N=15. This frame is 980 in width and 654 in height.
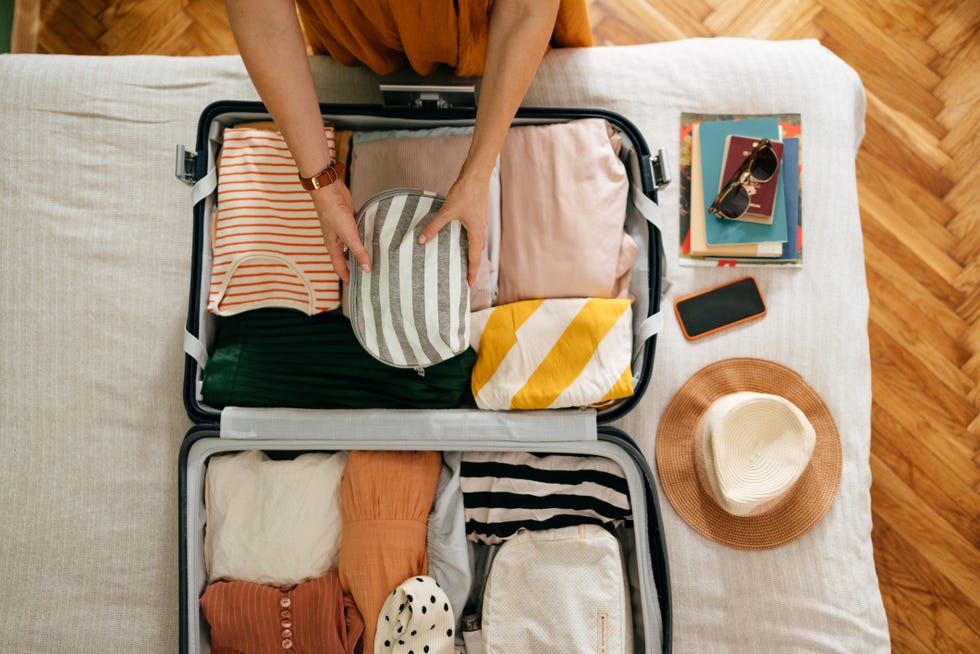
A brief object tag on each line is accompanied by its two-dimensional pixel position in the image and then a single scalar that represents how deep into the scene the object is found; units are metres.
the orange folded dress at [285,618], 1.05
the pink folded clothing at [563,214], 1.06
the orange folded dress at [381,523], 1.05
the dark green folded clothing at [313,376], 1.07
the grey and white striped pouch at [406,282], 0.94
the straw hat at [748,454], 1.06
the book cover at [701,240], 1.17
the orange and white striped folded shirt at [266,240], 1.06
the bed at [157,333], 1.12
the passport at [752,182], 1.15
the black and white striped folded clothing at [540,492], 1.08
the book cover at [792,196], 1.18
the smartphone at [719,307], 1.18
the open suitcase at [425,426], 1.05
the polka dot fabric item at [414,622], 1.02
